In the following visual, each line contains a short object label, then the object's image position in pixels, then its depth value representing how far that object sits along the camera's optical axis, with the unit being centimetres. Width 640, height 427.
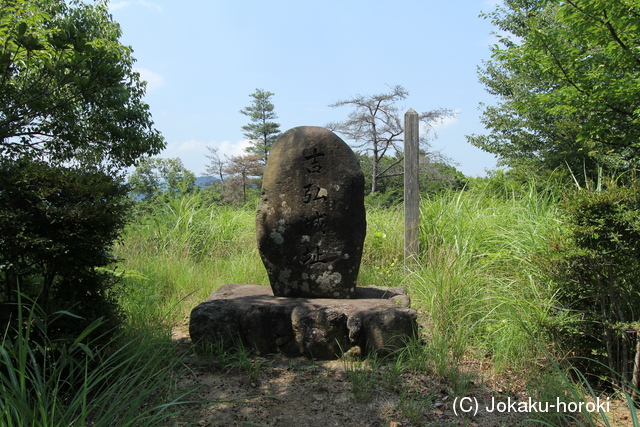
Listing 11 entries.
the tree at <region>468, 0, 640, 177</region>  403
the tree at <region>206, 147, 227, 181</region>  2197
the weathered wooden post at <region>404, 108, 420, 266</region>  573
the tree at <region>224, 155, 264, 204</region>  2130
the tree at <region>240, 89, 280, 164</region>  2169
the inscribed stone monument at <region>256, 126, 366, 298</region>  421
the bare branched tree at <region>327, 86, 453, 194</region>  1459
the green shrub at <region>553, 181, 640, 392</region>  308
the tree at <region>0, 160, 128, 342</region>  288
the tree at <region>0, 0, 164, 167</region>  319
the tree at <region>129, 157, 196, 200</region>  1506
